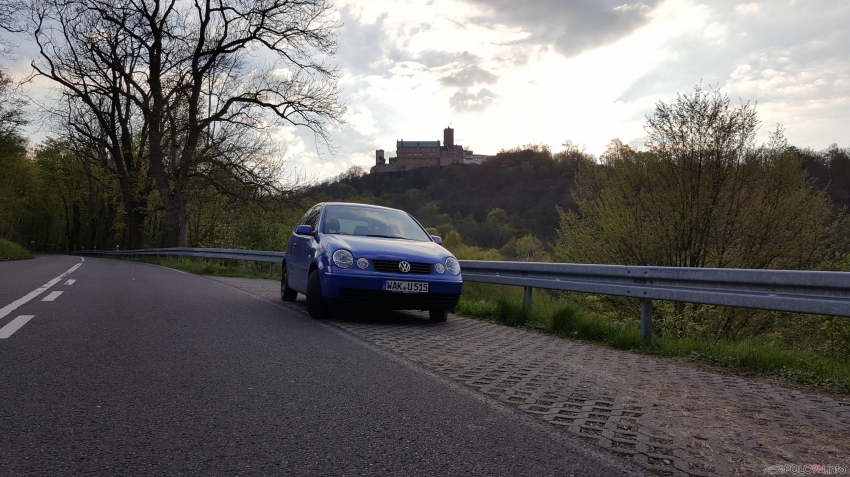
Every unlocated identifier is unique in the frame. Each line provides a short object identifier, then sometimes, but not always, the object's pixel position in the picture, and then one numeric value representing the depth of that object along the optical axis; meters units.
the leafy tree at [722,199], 13.88
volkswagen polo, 7.60
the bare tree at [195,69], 24.38
